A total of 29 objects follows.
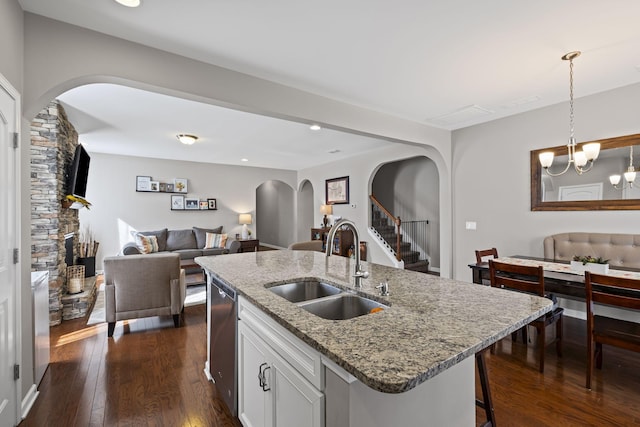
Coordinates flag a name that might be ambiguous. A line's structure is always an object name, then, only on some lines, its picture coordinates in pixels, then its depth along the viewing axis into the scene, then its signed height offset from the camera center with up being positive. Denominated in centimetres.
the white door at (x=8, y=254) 163 -20
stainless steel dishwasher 180 -83
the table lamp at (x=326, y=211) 723 +8
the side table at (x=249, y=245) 704 -71
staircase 627 -62
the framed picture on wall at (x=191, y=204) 736 +30
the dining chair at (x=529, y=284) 238 -62
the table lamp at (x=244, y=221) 778 -15
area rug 368 -125
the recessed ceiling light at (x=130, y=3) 185 +134
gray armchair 317 -78
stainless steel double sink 148 -46
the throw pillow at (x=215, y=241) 670 -57
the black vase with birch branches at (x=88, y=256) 466 -64
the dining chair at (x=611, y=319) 199 -74
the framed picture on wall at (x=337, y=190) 704 +59
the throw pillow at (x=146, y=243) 585 -55
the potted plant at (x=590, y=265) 254 -48
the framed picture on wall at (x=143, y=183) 682 +77
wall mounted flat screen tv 394 +59
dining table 243 -57
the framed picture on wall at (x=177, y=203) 721 +32
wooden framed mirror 310 +32
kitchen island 84 -41
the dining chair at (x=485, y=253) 327 -47
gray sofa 634 -60
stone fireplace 338 +19
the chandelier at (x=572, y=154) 255 +54
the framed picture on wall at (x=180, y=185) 725 +76
